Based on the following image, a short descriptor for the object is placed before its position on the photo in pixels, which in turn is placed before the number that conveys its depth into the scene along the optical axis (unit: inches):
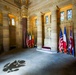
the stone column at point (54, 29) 318.4
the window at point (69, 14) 305.1
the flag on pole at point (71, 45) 259.4
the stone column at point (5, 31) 351.9
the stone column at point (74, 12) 256.9
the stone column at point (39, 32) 388.8
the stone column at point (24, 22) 428.5
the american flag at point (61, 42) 297.4
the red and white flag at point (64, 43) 288.2
